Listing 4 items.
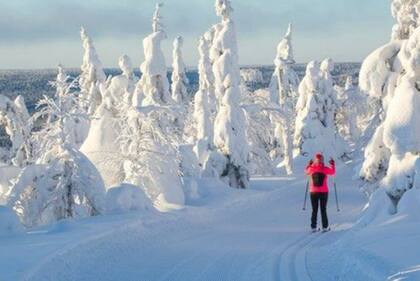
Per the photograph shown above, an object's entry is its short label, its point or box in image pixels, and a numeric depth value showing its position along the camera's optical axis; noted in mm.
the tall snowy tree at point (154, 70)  30453
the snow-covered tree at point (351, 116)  36325
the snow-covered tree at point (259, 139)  37188
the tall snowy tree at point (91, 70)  43000
